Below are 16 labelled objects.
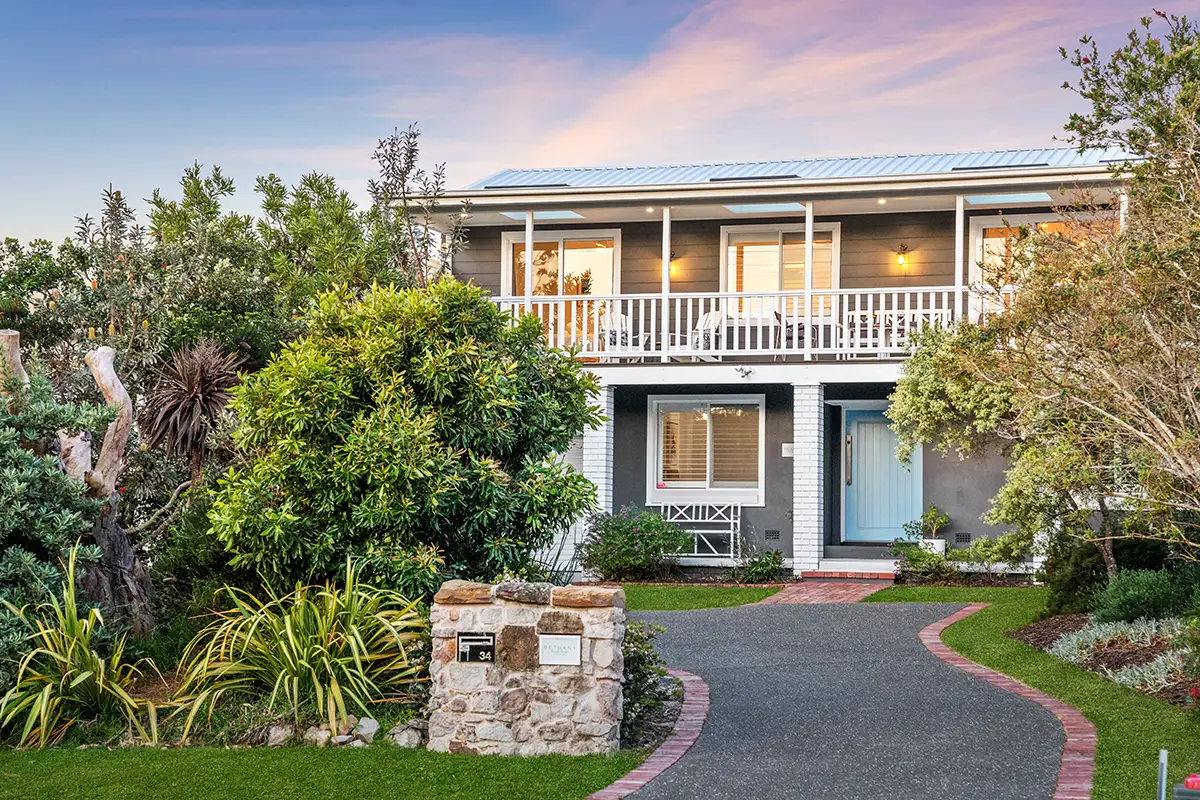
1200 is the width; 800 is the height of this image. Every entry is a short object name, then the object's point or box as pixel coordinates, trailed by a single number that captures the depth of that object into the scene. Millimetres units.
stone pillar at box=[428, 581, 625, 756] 7770
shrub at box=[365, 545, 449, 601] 9195
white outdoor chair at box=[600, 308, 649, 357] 18859
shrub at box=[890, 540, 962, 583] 17484
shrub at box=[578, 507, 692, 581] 17688
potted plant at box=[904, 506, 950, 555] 18562
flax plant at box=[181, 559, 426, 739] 8250
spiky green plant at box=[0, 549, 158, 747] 8172
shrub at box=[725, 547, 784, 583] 18094
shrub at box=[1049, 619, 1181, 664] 10719
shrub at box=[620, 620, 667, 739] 8453
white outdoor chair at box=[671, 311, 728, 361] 18406
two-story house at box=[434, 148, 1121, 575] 18281
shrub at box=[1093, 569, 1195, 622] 11297
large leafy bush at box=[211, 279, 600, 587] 9273
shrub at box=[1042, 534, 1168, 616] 12609
